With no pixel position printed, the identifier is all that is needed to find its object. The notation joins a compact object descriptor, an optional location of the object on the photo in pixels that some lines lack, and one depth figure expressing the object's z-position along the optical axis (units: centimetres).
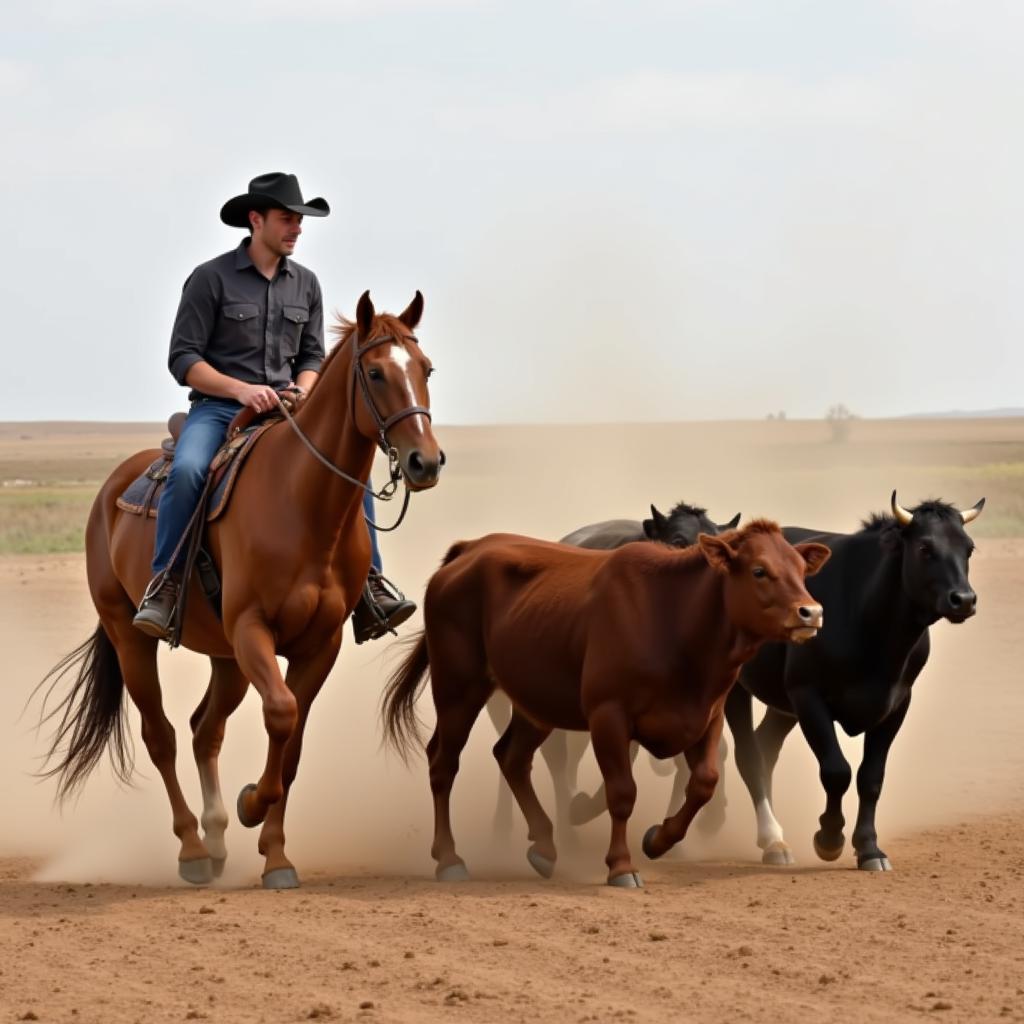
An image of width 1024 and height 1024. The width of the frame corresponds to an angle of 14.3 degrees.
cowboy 1966
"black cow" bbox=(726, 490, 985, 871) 1934
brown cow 1777
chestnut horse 1764
